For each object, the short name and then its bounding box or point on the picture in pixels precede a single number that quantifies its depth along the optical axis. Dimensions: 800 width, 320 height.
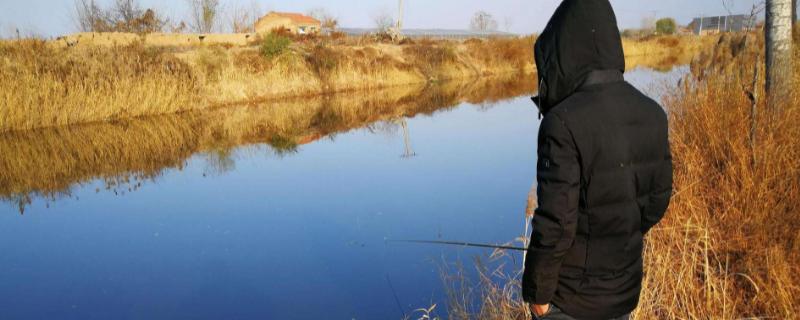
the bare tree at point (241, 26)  33.40
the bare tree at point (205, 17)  30.48
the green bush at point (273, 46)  16.58
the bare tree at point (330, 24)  46.97
